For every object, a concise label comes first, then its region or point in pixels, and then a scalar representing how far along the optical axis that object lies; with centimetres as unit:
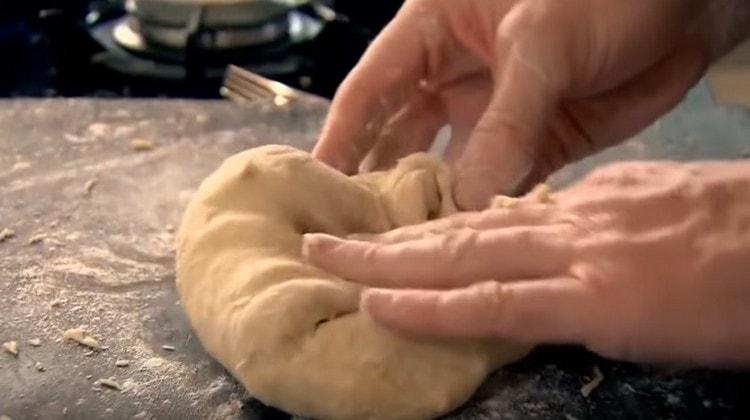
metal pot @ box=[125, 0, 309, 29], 137
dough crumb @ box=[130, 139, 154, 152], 112
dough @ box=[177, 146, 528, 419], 70
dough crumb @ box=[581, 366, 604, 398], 75
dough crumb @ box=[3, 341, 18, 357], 80
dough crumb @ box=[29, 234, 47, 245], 95
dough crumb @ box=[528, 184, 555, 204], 76
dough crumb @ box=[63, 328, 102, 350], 81
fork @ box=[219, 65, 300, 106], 125
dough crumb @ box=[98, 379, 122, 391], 76
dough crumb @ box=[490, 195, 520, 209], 77
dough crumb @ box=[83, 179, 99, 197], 104
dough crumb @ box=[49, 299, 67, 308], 86
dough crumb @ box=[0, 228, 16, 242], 96
